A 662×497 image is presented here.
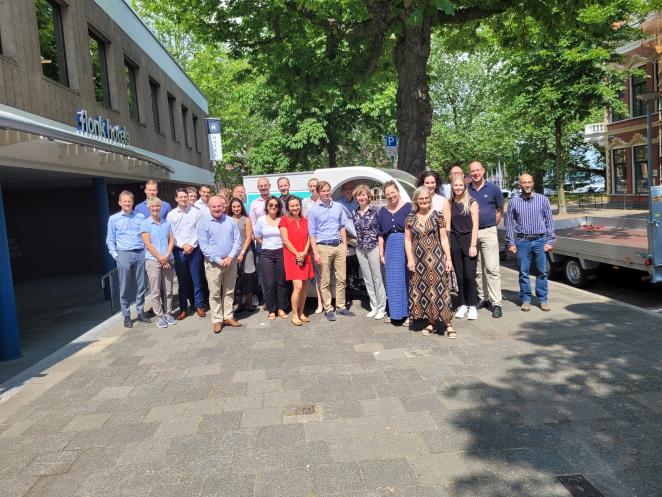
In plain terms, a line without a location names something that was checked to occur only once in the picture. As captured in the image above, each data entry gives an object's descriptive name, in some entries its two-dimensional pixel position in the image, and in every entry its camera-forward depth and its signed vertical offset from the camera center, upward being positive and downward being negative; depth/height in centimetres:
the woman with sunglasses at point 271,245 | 703 -36
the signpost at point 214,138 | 2275 +374
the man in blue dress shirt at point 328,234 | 691 -26
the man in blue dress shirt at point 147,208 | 742 +32
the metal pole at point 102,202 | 1121 +62
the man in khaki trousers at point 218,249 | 672 -35
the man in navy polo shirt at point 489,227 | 676 -31
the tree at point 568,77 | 1939 +468
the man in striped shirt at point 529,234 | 688 -46
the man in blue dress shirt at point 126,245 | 725 -22
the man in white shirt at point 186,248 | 739 -34
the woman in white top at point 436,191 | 632 +20
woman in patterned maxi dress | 593 -62
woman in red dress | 682 -45
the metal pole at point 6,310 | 619 -86
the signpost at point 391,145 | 1484 +186
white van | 799 +49
